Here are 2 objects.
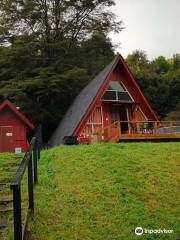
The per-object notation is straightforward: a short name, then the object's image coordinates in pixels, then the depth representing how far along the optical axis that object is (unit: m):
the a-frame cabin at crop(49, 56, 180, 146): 15.00
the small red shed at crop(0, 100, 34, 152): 15.54
